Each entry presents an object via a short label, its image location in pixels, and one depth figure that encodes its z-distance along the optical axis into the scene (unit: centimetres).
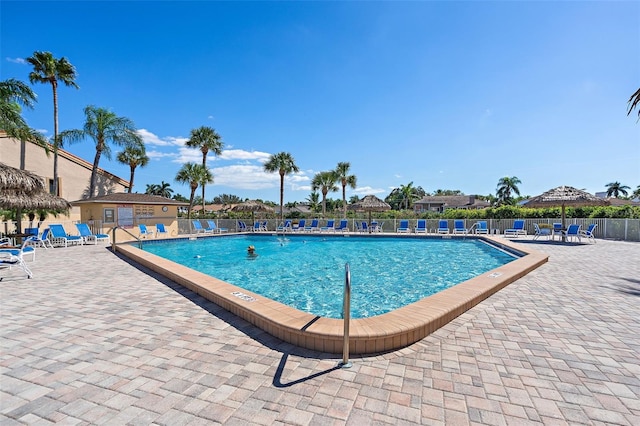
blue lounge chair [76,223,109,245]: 1346
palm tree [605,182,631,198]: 6294
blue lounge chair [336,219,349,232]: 1969
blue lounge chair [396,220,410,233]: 1883
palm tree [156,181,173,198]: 7038
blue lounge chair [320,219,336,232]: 1964
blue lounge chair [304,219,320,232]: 2030
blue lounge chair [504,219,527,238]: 1633
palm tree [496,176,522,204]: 5062
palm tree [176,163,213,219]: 2798
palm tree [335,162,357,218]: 3042
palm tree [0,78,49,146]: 982
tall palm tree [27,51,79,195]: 1897
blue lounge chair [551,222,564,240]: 1337
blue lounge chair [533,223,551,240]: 1448
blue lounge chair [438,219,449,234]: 1803
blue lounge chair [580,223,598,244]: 1296
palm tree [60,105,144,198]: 2077
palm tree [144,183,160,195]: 7103
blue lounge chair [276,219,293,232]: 2040
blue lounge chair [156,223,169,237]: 1753
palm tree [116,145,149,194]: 2783
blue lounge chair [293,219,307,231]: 2103
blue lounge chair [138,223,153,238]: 1662
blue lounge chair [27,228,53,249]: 1194
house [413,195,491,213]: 5498
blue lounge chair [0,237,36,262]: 633
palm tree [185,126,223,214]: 2862
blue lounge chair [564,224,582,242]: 1280
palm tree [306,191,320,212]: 4970
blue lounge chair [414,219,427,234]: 1838
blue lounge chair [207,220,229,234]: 1997
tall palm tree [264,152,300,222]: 2712
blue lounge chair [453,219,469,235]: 1808
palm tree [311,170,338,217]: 3145
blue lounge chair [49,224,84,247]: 1253
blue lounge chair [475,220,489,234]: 1748
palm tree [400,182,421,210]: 5019
